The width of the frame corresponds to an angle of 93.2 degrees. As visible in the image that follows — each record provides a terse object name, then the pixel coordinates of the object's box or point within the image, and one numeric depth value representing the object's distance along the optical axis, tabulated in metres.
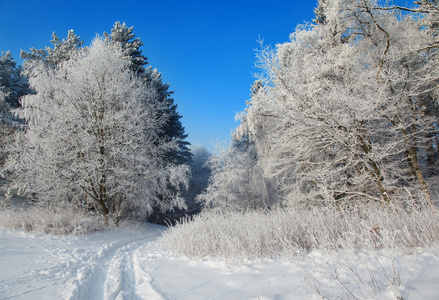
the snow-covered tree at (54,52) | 17.45
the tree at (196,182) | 28.17
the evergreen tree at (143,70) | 17.05
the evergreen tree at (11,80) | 18.67
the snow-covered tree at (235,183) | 17.04
